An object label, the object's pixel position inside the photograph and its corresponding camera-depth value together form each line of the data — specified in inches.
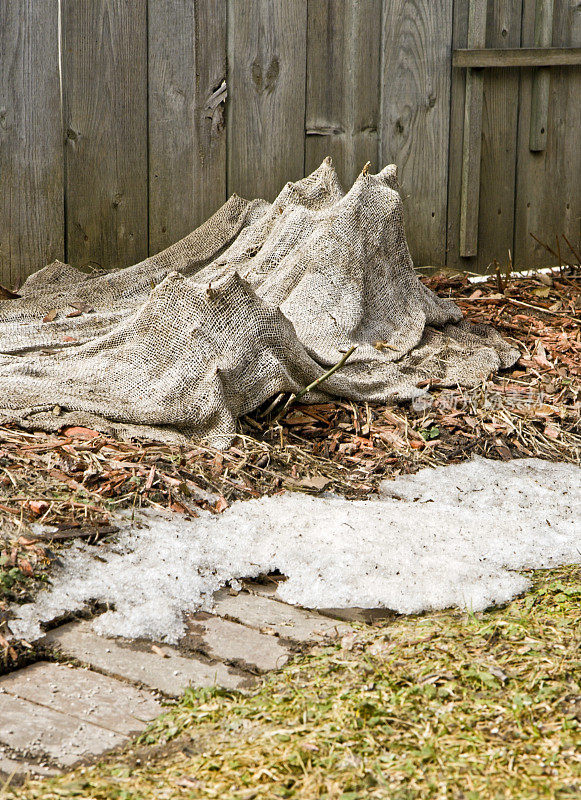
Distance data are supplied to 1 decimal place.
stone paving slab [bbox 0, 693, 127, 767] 72.9
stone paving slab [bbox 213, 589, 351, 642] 93.9
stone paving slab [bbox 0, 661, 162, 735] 77.7
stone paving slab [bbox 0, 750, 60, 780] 69.8
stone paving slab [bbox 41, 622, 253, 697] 83.7
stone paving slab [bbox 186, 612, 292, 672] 88.2
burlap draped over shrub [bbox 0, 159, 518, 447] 116.1
